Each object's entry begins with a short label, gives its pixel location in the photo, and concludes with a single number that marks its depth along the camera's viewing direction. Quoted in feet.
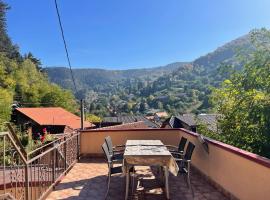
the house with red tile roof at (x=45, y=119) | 45.12
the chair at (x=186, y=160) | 9.68
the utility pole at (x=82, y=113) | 17.77
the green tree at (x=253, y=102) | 11.50
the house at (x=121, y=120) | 65.21
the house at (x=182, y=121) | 39.93
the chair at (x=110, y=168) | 9.59
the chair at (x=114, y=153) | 11.36
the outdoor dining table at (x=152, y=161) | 8.96
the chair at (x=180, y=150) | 11.41
